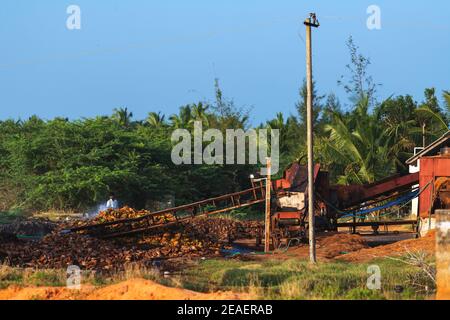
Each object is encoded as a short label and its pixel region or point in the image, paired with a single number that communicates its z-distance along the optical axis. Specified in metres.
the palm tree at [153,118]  67.81
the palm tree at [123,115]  66.33
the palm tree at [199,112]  55.59
